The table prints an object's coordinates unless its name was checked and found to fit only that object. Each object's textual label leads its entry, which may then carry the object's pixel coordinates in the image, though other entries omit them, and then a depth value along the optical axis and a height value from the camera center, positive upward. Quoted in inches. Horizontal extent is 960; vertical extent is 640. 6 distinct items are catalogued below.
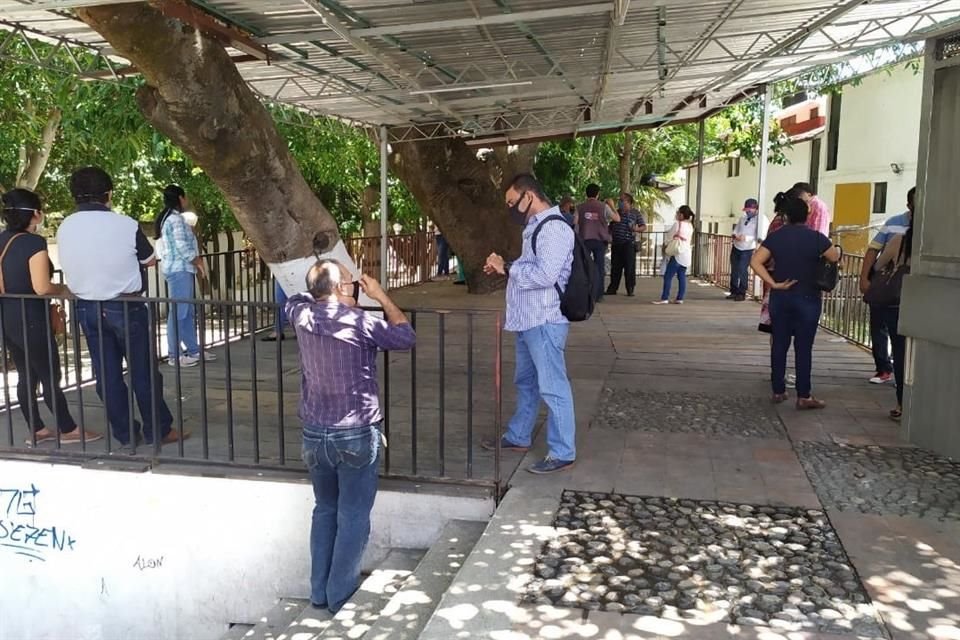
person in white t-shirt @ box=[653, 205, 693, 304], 486.0 -6.5
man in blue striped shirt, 183.0 -15.6
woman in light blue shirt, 297.0 -6.6
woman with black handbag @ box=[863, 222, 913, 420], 237.5 -15.1
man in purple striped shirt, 148.3 -31.8
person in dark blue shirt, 239.9 -13.5
